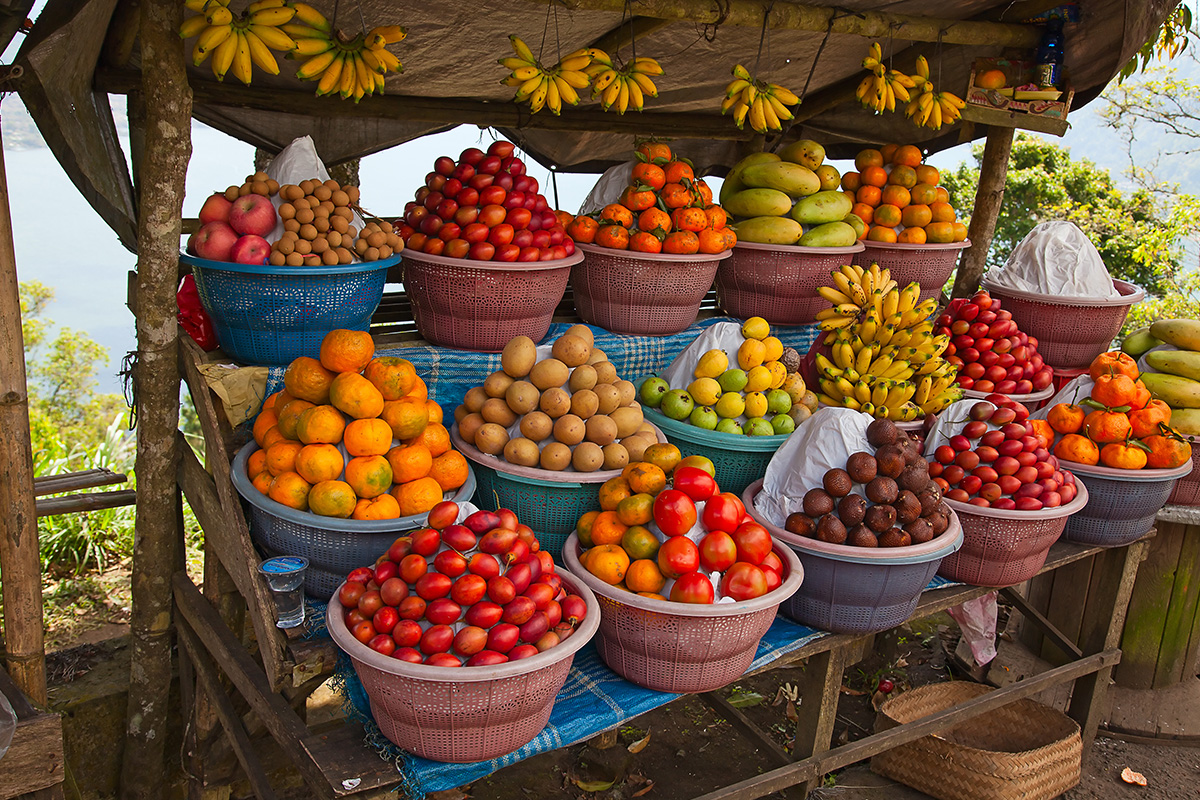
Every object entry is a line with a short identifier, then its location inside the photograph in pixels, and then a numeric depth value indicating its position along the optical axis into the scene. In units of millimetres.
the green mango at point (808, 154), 4035
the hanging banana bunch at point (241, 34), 2635
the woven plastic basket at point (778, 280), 3848
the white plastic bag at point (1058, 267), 4383
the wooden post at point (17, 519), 2582
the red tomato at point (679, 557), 2361
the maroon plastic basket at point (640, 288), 3514
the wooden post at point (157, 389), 2719
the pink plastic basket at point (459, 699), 1911
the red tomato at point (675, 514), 2416
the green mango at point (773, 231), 3832
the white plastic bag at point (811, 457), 2857
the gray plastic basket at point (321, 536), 2406
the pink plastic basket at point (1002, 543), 3160
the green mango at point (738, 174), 4012
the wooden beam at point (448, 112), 3717
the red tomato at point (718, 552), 2396
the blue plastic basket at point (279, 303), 2805
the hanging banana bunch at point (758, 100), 3668
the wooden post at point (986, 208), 4688
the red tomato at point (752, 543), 2445
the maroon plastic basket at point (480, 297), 3129
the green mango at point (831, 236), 3869
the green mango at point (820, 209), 3924
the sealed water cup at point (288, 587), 2289
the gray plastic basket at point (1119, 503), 3586
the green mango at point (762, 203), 3889
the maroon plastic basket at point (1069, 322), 4352
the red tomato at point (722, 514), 2461
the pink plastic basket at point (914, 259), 4195
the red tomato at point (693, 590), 2297
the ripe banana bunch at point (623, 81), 3484
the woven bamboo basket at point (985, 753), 3598
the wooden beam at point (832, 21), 3311
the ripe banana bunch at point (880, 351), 3521
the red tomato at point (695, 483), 2510
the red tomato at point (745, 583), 2340
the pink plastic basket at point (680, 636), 2289
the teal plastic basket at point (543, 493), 2711
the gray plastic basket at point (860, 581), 2684
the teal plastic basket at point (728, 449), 3115
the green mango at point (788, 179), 3930
